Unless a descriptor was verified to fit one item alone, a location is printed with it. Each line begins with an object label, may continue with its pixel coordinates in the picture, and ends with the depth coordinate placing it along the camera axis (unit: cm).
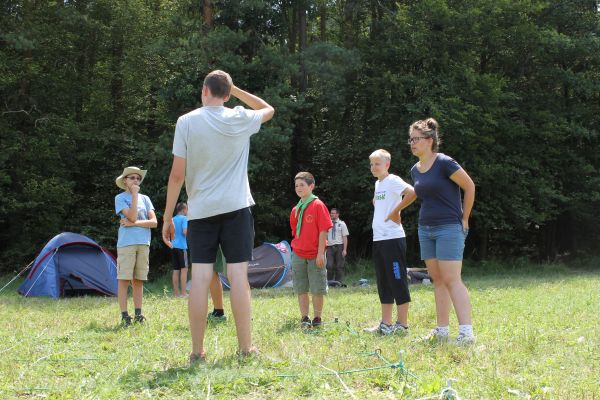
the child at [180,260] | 974
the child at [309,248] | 555
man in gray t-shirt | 382
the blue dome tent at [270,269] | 1205
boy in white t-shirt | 513
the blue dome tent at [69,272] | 1016
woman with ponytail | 449
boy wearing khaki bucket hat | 589
